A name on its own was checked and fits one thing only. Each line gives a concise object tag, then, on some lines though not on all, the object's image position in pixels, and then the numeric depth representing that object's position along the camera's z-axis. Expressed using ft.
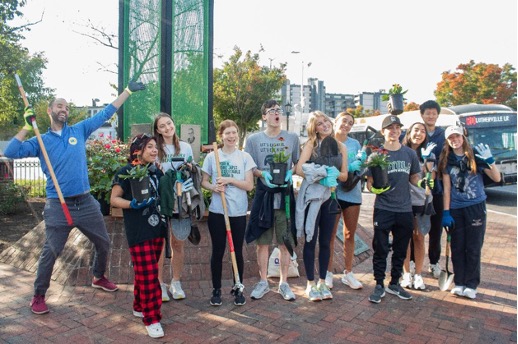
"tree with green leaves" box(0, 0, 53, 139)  30.66
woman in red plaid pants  11.89
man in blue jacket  13.26
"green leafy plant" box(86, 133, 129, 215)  19.56
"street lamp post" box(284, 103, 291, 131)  82.58
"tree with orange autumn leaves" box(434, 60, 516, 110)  93.35
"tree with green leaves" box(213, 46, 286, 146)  81.82
